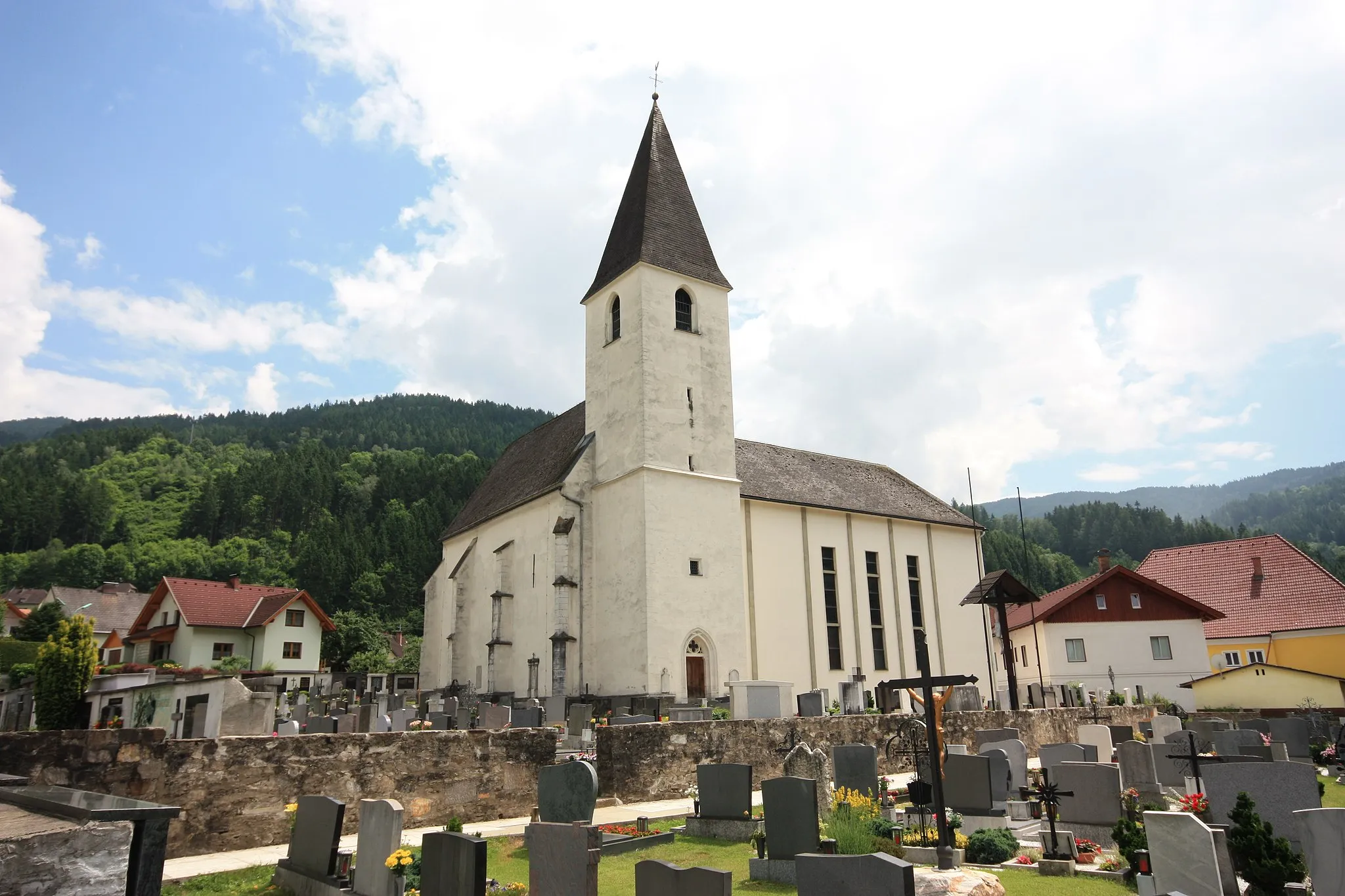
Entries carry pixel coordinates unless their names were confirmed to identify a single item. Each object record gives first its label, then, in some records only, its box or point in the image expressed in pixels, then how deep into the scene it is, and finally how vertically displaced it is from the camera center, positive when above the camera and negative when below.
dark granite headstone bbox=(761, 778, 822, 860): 9.97 -1.78
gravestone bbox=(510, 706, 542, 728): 18.75 -1.02
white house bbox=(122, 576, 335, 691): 51.25 +3.03
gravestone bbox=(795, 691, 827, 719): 20.73 -0.96
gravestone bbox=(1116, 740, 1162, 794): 13.48 -1.70
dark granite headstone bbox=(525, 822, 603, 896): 7.39 -1.64
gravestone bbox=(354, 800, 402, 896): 8.43 -1.69
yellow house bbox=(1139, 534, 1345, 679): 37.38 +2.57
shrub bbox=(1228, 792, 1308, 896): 8.51 -2.00
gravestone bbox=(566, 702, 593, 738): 19.69 -1.13
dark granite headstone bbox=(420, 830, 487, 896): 7.27 -1.68
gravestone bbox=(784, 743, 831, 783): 12.77 -1.45
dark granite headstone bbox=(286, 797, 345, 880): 9.27 -1.77
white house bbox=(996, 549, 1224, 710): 38.72 +1.04
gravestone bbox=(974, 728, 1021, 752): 18.23 -1.57
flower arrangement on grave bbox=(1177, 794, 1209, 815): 11.25 -1.93
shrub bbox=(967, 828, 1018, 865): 11.12 -2.42
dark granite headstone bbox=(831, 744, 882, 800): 13.76 -1.67
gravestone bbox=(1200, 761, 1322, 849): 10.07 -1.58
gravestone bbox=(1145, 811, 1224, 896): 7.86 -1.82
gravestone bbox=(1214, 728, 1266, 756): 17.39 -1.72
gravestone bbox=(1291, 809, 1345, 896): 7.28 -1.65
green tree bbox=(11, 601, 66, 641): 49.47 +3.31
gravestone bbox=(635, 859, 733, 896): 6.19 -1.57
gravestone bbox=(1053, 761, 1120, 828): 12.21 -1.87
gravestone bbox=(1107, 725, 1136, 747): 20.42 -1.79
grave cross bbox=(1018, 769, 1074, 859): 10.91 -1.88
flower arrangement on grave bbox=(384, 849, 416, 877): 8.18 -1.77
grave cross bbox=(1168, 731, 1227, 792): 11.97 -1.41
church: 28.25 +4.57
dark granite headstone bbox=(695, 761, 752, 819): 12.46 -1.81
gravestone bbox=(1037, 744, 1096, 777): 15.16 -1.67
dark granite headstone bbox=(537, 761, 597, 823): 11.24 -1.61
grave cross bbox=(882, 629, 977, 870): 10.21 -0.82
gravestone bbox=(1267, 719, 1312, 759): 19.08 -1.80
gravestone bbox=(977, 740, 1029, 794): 15.42 -1.80
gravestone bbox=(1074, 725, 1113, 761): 16.17 -1.54
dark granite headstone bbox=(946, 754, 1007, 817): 13.23 -1.93
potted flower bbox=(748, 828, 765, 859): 10.41 -2.14
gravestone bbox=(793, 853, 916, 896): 6.00 -1.51
